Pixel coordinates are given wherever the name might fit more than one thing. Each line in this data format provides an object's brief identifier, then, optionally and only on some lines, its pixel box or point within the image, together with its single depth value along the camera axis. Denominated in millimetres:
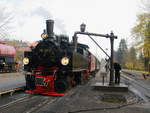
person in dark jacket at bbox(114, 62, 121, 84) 14963
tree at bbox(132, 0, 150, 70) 34769
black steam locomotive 10891
